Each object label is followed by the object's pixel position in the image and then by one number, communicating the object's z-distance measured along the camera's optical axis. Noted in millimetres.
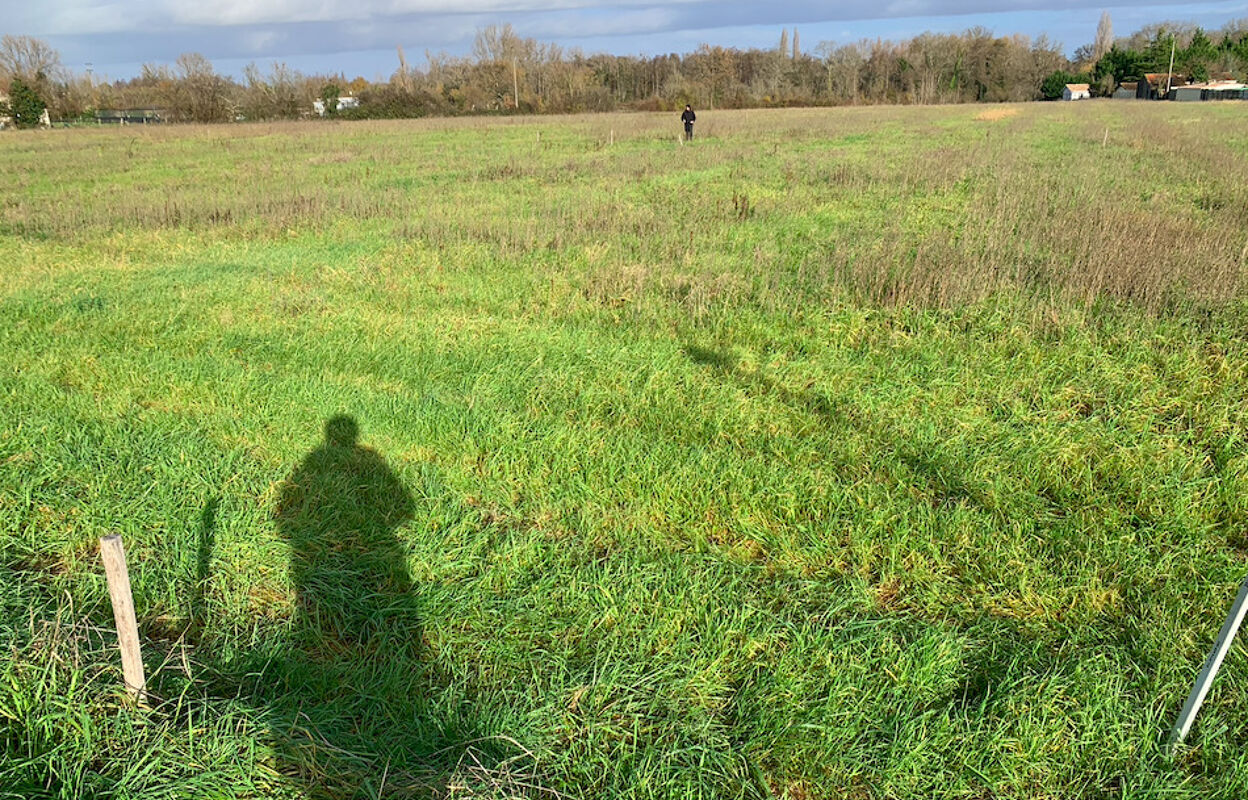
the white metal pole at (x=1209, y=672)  2137
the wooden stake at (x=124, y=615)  2207
